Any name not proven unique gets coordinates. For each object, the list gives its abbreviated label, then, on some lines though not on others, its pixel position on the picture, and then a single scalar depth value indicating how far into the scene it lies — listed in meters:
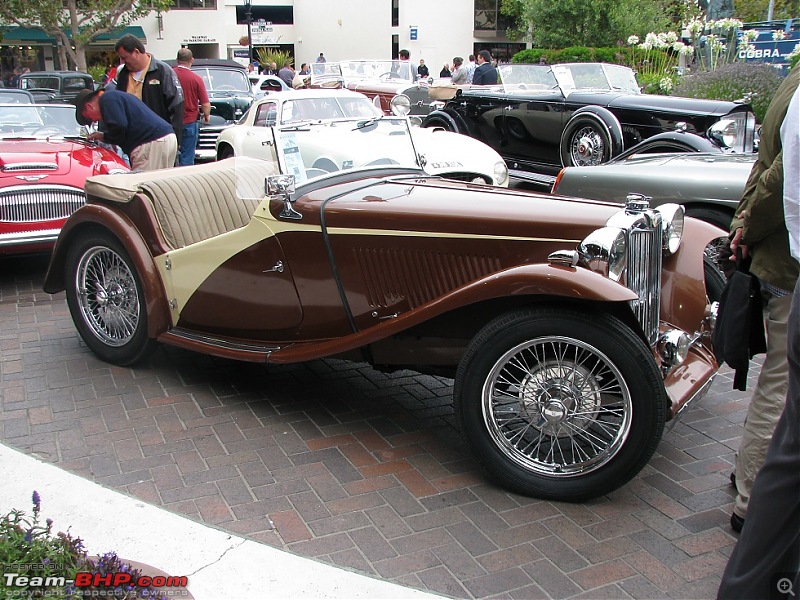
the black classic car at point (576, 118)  8.66
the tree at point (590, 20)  28.84
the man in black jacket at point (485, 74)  14.44
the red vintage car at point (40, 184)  6.52
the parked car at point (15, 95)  11.19
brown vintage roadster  3.29
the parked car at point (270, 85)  18.05
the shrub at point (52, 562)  2.22
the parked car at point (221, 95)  13.02
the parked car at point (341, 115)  8.37
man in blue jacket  7.18
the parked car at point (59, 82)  16.95
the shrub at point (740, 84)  11.33
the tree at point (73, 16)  31.05
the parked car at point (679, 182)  5.76
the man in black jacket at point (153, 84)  8.02
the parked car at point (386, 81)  14.55
